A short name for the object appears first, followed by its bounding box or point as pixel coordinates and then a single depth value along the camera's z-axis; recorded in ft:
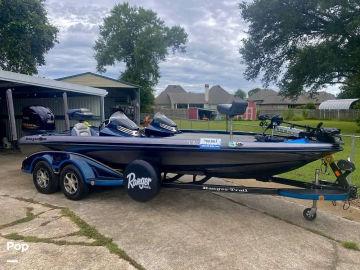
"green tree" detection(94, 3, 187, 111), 167.73
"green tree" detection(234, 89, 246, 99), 314.14
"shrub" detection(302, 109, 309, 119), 153.71
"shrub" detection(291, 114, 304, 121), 144.99
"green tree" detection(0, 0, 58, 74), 67.33
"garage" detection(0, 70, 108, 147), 44.75
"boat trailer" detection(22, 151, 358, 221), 16.31
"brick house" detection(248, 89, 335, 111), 238.07
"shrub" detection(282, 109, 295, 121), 143.20
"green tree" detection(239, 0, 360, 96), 79.41
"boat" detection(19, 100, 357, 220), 16.21
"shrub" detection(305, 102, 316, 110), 180.19
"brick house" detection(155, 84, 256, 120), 248.32
